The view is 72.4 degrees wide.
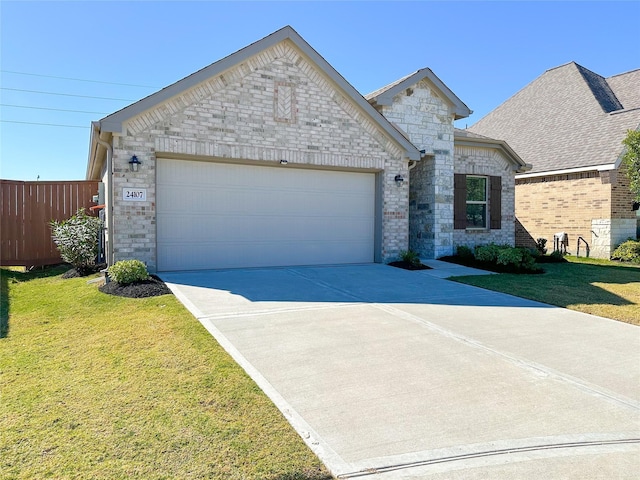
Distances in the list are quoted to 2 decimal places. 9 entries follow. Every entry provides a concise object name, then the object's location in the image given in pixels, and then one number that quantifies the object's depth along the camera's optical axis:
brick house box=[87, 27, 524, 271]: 9.51
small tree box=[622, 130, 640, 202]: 13.68
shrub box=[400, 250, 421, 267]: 11.98
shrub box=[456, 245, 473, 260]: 13.55
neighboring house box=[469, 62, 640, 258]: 15.93
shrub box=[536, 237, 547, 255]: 17.14
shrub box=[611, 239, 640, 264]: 15.17
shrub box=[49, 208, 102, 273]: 9.94
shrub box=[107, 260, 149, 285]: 8.15
